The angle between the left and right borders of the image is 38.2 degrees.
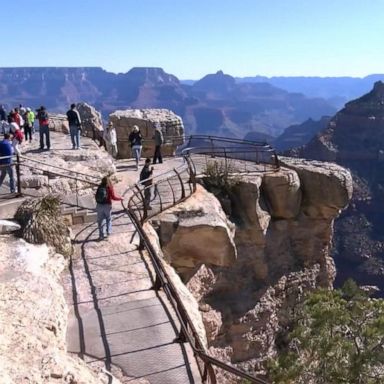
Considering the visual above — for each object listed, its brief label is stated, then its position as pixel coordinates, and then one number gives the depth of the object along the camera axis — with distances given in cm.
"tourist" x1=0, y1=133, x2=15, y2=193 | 1428
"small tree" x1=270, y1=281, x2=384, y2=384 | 1332
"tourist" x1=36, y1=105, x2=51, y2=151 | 2069
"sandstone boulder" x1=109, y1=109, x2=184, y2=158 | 2881
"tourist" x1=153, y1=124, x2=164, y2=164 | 2197
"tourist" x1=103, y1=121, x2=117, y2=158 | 2450
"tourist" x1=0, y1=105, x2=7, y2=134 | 2546
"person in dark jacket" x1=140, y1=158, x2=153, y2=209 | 1616
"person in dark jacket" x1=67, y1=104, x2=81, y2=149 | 2089
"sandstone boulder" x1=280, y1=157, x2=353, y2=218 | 2378
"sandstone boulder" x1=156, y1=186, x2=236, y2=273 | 1609
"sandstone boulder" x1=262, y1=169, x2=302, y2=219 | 2255
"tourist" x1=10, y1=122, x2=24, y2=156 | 1947
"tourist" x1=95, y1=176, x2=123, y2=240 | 1312
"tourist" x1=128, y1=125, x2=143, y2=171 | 2190
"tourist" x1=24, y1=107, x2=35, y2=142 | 2427
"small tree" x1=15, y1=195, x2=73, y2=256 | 1166
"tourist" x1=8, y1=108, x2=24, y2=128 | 2259
